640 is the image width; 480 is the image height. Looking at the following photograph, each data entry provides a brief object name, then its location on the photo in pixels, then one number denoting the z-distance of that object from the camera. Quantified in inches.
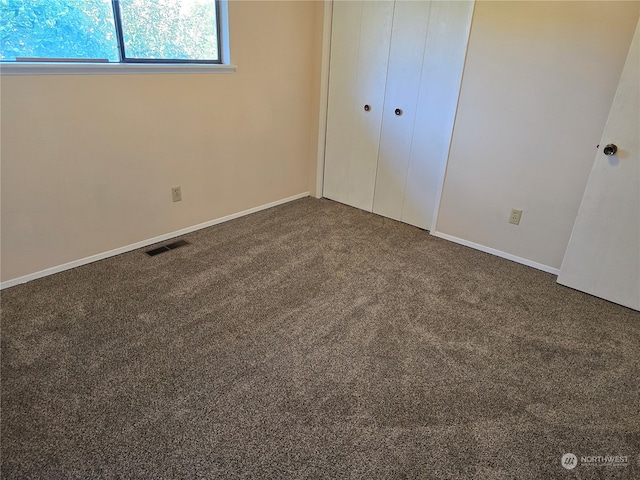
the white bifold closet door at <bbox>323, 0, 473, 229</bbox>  112.6
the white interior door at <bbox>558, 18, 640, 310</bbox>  83.7
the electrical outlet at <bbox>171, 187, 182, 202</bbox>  114.6
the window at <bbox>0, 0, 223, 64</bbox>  81.3
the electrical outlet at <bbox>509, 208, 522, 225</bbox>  109.8
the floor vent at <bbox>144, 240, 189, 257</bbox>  108.3
